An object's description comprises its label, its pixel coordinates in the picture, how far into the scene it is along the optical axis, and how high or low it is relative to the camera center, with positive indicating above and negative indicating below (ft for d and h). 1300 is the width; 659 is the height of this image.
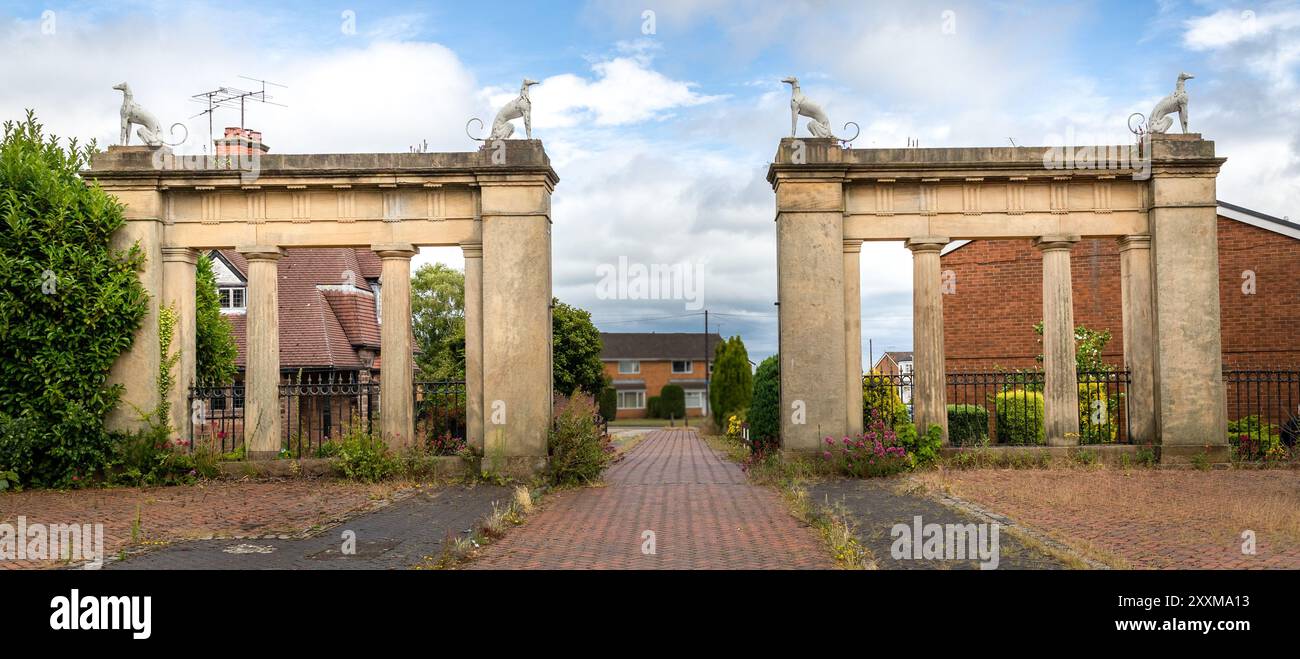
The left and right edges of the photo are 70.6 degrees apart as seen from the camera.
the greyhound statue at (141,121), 47.14 +13.13
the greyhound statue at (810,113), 47.39 +13.12
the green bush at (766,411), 53.93 -2.86
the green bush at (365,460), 45.16 -4.33
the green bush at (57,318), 44.34 +2.89
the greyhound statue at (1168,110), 47.44 +13.04
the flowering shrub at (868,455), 45.85 -4.53
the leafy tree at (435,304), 130.00 +9.61
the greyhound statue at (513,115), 46.14 +12.88
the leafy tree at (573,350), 109.09 +2.36
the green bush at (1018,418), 57.98 -3.85
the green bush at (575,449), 45.65 -4.00
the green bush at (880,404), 49.59 -2.14
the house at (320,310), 88.63 +6.54
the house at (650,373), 227.40 -1.10
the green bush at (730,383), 128.06 -2.27
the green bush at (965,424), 60.08 -4.02
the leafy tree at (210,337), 61.62 +2.55
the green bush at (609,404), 167.94 -6.56
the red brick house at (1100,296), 67.46 +5.18
